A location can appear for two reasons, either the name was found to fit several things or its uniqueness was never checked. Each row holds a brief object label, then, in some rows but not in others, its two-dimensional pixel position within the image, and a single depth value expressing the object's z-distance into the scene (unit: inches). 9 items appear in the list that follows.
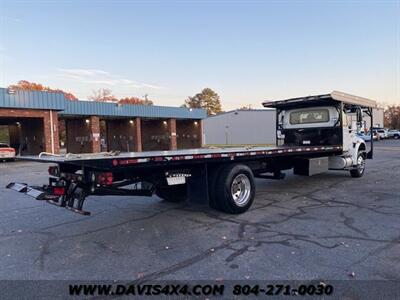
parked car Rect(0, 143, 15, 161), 968.3
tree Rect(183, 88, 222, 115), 4180.6
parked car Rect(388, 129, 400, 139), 2235.5
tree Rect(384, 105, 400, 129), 3318.7
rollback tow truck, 197.3
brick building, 1054.4
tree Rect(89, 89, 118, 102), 3393.5
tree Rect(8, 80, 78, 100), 2477.2
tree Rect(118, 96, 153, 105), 3398.1
